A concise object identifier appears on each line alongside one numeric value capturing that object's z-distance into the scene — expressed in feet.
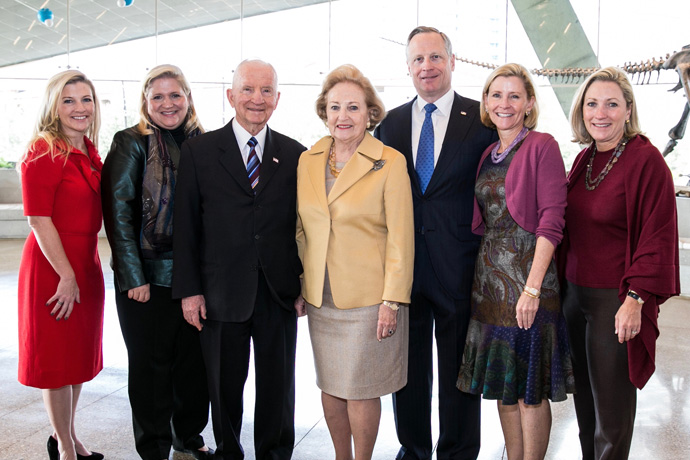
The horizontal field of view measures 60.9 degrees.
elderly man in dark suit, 7.81
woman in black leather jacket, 8.23
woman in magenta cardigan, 7.39
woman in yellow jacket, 7.64
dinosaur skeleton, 23.93
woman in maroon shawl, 7.06
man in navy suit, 8.42
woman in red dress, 8.15
